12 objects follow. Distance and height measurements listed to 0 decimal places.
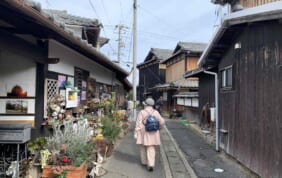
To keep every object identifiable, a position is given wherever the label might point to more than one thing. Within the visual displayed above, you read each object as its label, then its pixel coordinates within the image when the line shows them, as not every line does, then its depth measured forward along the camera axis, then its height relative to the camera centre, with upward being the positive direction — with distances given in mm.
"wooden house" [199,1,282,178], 4047 +300
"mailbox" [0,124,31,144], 3653 -642
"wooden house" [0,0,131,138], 3067 +739
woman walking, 5125 -968
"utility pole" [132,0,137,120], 14759 +3101
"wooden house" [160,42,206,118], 18359 +1741
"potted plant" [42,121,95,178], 3695 -1057
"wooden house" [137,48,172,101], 26636 +3619
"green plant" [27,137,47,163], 3906 -938
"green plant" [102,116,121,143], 6245 -989
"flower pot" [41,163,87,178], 3684 -1325
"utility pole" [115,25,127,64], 29747 +8571
